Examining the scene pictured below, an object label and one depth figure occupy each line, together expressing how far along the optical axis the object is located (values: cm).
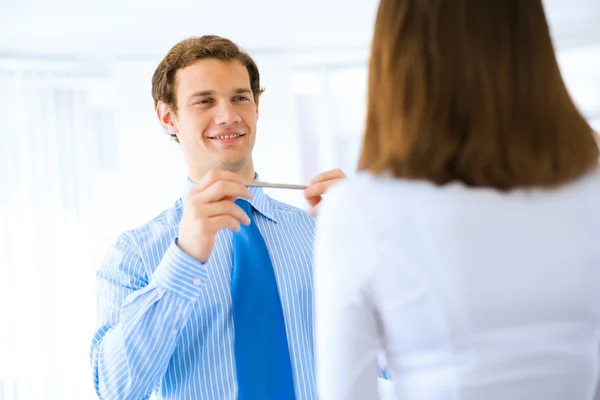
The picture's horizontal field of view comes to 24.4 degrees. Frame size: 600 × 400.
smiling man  197
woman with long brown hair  148
